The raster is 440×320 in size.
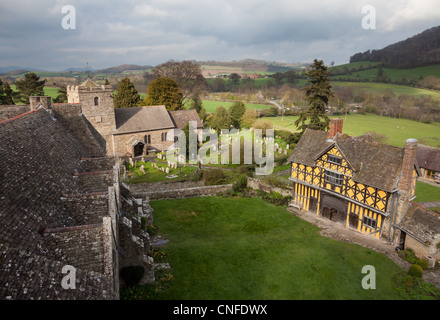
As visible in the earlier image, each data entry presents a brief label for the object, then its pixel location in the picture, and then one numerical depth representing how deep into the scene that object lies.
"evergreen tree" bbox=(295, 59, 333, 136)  35.91
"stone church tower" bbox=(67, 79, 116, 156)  40.25
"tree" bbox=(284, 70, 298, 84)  119.85
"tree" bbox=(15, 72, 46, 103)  56.03
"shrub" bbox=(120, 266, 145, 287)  14.87
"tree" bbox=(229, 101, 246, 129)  63.62
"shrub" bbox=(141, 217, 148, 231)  21.05
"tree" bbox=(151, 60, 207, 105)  72.62
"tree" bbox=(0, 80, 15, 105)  46.72
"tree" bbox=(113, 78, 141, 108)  59.00
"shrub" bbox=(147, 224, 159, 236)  21.77
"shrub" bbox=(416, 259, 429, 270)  18.56
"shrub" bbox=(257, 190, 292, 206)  28.64
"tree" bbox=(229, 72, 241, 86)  133.88
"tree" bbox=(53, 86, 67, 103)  62.08
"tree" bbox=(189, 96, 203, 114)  69.81
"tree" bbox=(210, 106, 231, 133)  56.69
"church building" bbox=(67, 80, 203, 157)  41.00
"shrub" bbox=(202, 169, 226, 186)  32.84
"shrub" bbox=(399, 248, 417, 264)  19.33
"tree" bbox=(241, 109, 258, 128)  63.47
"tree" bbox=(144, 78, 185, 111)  58.50
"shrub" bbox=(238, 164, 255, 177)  35.38
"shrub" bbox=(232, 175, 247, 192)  31.48
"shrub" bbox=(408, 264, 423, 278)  17.47
